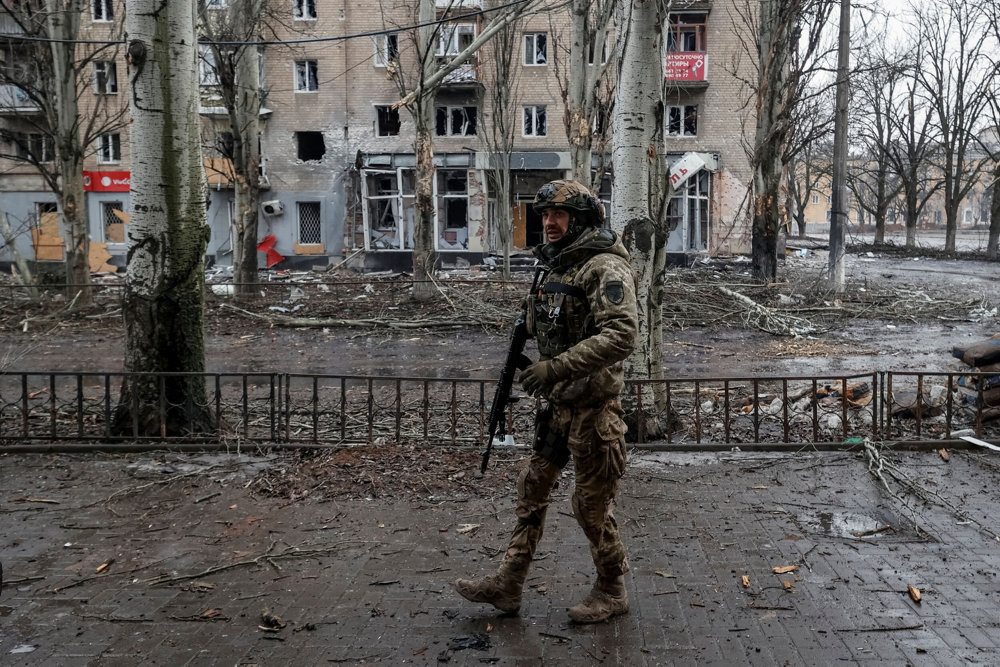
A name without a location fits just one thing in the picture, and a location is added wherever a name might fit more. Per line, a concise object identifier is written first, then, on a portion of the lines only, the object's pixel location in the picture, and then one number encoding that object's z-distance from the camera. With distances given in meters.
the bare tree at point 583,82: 18.50
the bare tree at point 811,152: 36.11
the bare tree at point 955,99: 39.06
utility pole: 18.02
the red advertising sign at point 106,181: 33.53
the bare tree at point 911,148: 44.38
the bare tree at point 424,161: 18.05
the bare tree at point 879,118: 45.41
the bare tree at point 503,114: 22.77
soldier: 3.99
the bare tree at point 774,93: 20.53
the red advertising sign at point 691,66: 32.12
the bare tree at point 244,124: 19.98
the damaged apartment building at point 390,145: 32.53
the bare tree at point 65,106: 17.88
